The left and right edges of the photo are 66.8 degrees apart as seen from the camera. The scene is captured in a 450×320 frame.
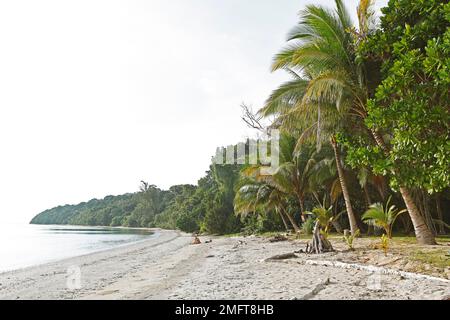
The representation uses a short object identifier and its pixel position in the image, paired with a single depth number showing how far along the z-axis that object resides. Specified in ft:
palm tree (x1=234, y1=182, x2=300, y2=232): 75.31
